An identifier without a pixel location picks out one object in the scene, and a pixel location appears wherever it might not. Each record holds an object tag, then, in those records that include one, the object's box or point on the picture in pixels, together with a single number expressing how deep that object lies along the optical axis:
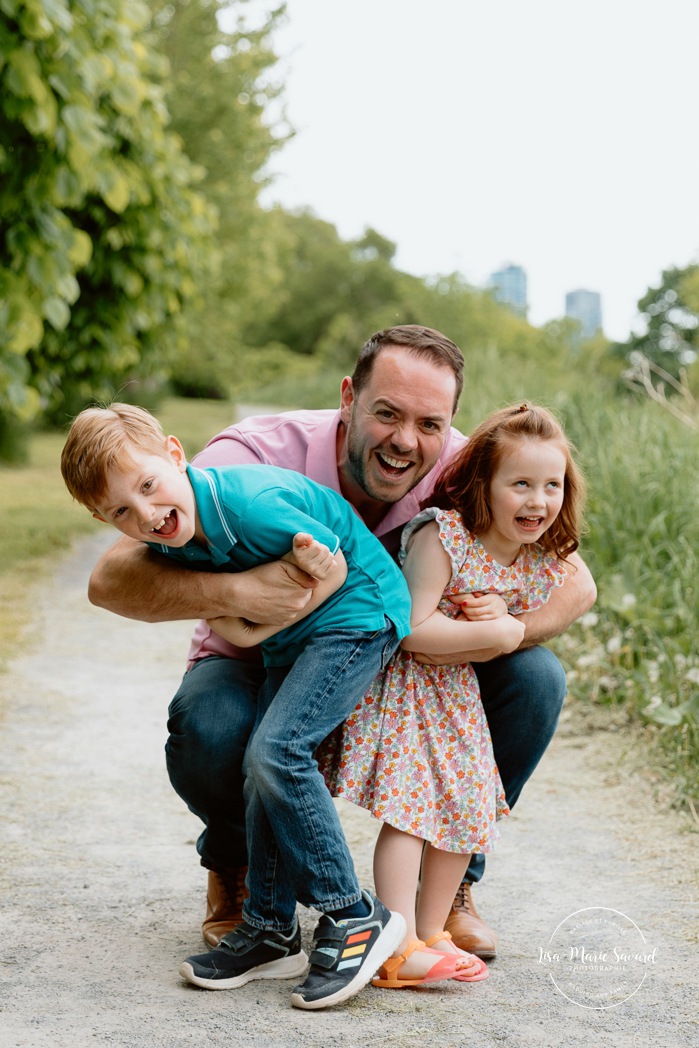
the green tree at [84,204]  5.00
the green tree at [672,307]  29.83
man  2.51
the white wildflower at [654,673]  4.18
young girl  2.45
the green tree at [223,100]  14.83
